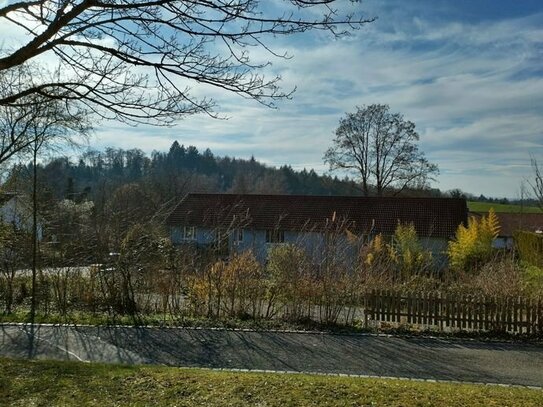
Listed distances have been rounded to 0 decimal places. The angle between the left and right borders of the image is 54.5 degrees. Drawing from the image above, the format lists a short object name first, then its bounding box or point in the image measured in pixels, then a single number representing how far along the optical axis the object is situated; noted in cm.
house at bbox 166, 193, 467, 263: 3578
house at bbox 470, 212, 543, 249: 5294
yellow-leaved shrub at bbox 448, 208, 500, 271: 2784
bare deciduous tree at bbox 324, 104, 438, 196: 4312
